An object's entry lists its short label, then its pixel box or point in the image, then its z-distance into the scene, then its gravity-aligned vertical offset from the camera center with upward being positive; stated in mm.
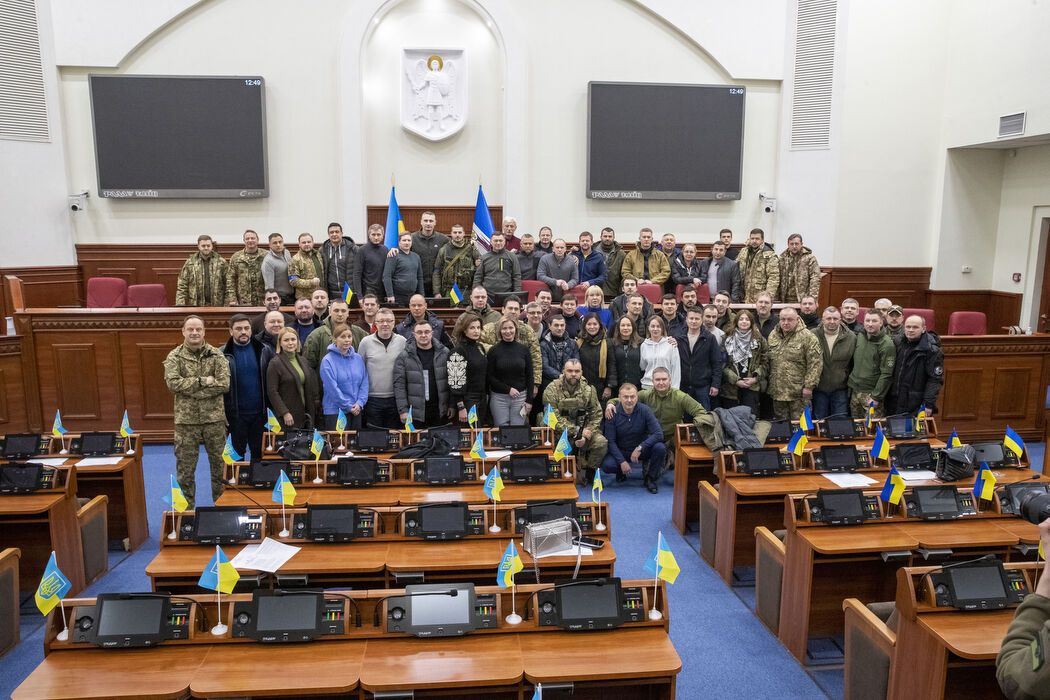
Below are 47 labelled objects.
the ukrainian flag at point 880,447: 5371 -1471
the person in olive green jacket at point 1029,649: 2055 -1158
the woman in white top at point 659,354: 7172 -1040
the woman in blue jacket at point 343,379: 6352 -1175
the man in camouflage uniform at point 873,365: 7117 -1129
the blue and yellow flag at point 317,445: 5375 -1476
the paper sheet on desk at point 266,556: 3818 -1674
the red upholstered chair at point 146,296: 9406 -666
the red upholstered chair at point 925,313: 9788 -850
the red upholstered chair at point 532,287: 8867 -483
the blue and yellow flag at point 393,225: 10156 +297
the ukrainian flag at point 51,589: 3031 -1461
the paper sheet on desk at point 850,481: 5125 -1659
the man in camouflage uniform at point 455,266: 8961 -236
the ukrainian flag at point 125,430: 5830 -1488
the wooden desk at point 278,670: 2797 -1702
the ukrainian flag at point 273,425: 5703 -1408
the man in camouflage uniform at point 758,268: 9648 -256
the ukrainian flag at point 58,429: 5797 -1480
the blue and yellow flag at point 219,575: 3221 -1469
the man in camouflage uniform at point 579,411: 6746 -1523
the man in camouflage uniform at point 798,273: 9422 -308
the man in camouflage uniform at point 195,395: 5645 -1180
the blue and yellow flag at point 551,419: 5840 -1383
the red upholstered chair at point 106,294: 9680 -665
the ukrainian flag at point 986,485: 4613 -1489
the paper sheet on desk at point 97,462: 5609 -1693
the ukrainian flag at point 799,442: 5508 -1462
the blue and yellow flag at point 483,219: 10305 +400
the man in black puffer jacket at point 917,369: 6949 -1149
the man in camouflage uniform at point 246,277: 9125 -399
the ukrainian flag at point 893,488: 4465 -1477
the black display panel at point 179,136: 10273 +1555
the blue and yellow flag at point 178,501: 4102 -1447
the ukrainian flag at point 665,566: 3256 -1425
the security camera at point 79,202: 10430 +605
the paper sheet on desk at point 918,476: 5285 -1652
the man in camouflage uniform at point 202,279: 9070 -425
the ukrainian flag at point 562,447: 5148 -1423
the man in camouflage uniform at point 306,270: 8664 -295
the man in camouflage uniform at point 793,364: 7098 -1127
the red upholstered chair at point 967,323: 9562 -953
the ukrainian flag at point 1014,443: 5312 -1408
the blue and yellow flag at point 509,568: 3340 -1481
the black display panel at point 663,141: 10953 +1633
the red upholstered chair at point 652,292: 9078 -548
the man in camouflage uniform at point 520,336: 7035 -863
